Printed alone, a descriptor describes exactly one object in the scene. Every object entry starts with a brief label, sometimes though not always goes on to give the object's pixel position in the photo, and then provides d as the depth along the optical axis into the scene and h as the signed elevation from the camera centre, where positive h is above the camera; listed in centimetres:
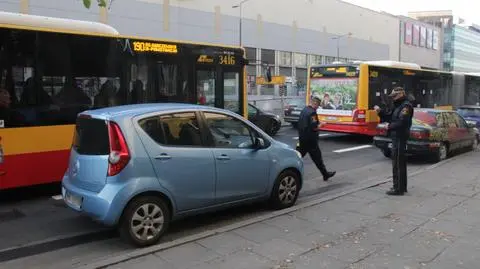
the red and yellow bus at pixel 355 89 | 1652 +17
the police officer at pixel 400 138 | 824 -70
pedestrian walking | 975 -73
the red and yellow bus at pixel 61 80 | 777 +22
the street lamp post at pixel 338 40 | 6358 +669
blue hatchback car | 553 -84
